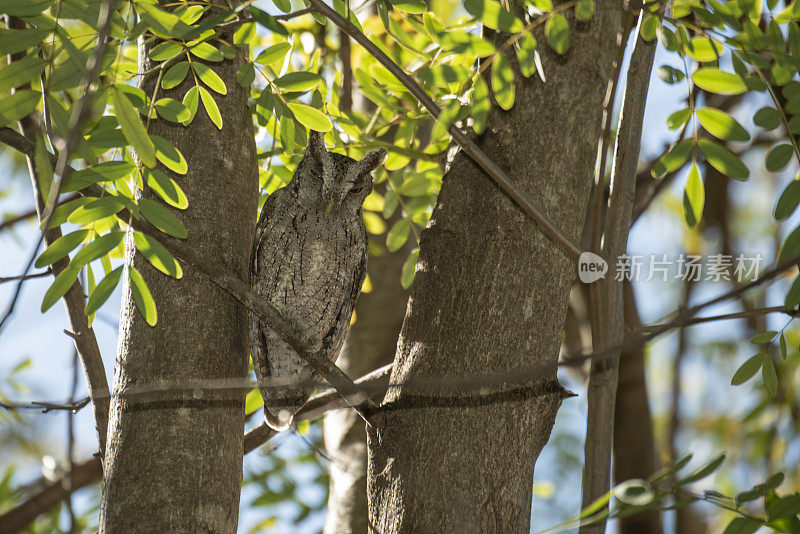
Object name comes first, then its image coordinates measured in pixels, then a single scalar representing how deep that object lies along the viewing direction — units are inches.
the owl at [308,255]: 204.9
